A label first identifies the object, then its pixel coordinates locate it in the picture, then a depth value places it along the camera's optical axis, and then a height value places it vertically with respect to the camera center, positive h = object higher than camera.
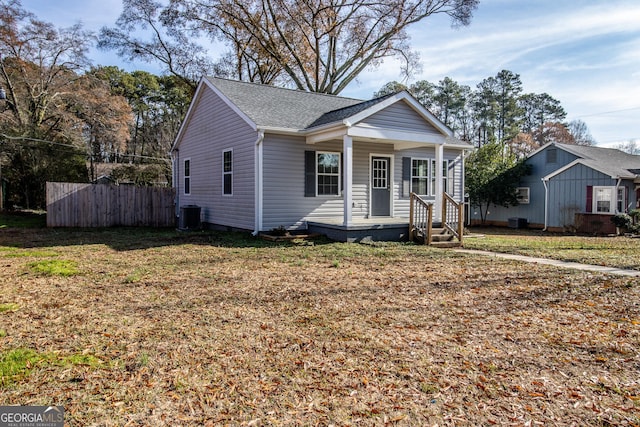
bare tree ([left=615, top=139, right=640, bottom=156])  47.94 +7.08
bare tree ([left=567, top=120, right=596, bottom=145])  45.81 +8.37
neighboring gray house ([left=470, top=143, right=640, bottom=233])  16.14 +0.66
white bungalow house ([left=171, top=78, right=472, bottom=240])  10.48 +1.41
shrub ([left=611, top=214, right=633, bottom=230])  14.72 -0.59
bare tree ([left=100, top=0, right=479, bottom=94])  21.03 +9.54
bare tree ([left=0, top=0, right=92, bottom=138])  20.39 +7.57
